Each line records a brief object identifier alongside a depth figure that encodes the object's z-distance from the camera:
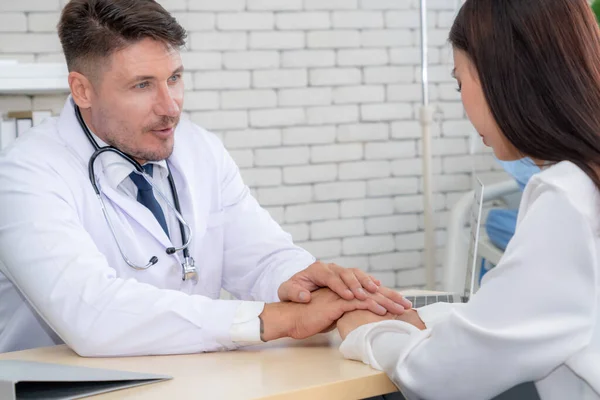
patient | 1.80
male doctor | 2.29
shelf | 3.22
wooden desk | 1.89
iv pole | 3.29
